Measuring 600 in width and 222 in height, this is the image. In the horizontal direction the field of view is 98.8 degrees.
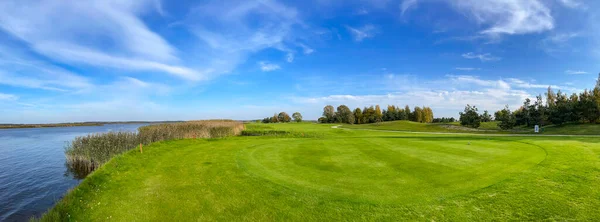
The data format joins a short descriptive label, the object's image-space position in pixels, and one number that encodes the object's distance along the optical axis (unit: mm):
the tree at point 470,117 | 49075
